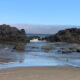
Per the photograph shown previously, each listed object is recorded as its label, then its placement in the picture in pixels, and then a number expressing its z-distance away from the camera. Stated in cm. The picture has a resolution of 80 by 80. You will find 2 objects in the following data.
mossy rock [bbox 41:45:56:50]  3009
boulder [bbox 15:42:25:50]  2968
